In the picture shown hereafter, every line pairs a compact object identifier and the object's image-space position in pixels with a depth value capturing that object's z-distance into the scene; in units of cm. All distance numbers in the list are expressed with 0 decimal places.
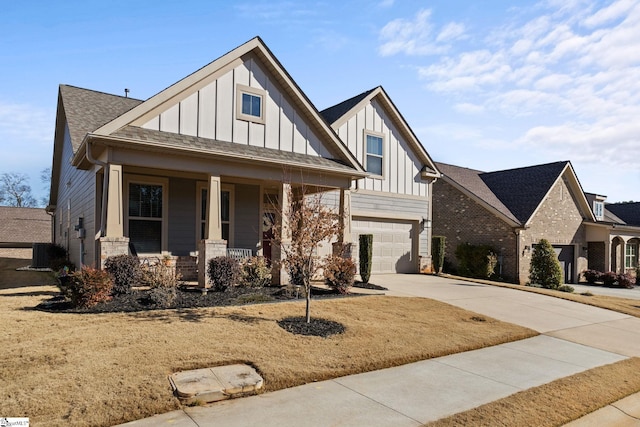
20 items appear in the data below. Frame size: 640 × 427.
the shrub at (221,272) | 1049
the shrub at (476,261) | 2097
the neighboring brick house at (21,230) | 3030
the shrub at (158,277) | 989
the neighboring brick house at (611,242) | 2638
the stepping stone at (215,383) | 482
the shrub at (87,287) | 827
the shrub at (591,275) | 2541
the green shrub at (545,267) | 2034
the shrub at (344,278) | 1120
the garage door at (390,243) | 1728
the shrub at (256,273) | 1133
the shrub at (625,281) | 2403
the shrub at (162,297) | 882
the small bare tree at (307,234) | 807
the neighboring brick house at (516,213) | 2142
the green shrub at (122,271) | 937
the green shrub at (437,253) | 1900
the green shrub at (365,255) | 1441
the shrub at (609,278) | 2466
